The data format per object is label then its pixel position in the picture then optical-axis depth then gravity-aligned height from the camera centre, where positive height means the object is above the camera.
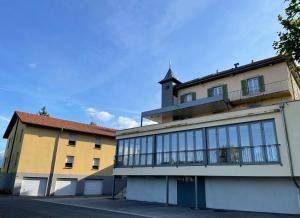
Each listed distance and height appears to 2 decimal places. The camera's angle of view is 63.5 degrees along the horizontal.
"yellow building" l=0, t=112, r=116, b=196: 25.80 +2.88
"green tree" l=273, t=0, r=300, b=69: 12.83 +7.89
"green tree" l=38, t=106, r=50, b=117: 47.65 +13.40
